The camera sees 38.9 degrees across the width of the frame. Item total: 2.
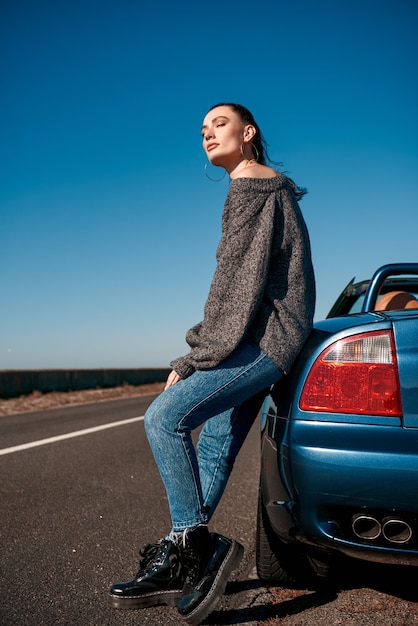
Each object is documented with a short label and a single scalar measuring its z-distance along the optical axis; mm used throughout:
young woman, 2219
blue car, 1979
